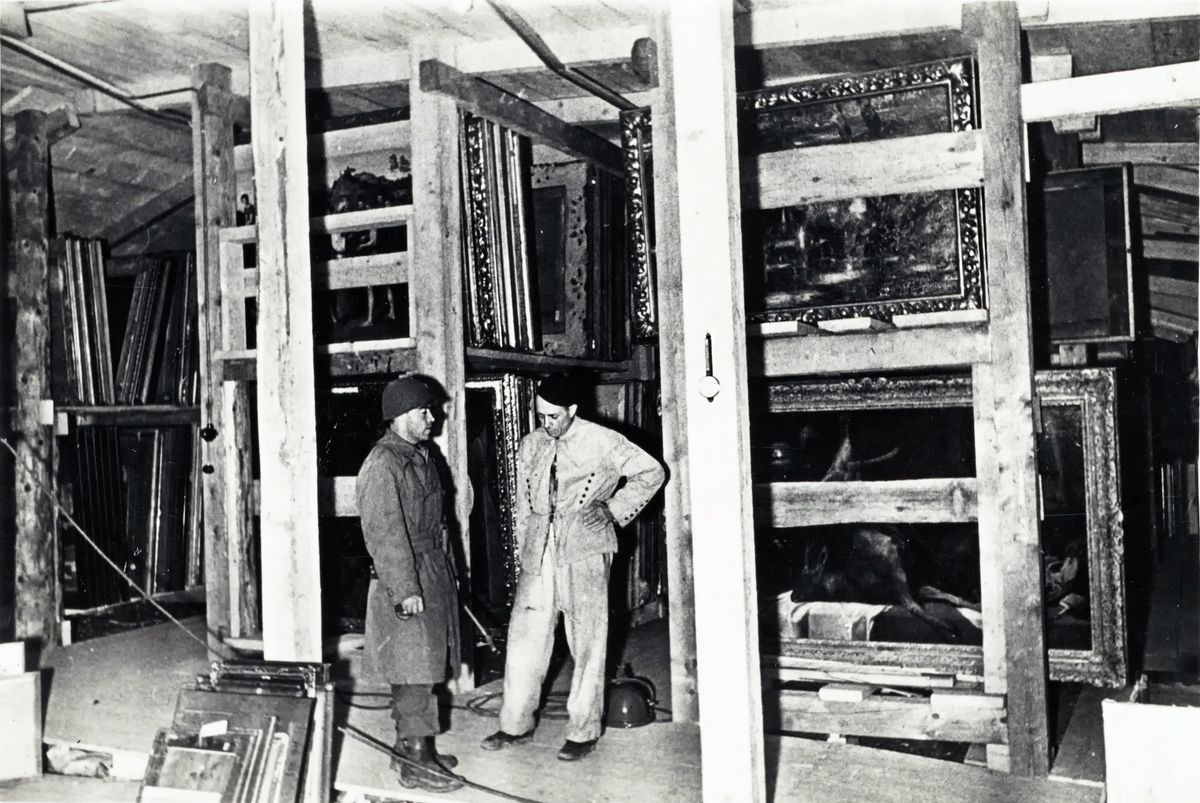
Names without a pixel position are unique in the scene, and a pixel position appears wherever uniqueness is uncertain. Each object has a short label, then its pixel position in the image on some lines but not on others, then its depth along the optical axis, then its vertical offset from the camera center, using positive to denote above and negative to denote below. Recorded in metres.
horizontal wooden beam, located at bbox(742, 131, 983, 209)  4.98 +1.09
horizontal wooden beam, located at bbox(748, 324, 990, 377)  4.96 +0.26
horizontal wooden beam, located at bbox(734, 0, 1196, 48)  5.12 +1.82
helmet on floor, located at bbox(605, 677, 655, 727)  5.47 -1.42
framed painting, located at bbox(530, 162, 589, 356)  7.63 +1.13
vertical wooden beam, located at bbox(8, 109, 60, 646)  7.30 +0.35
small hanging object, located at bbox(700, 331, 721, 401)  3.70 +0.10
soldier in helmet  4.91 -0.70
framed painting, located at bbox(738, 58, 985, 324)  5.10 +0.86
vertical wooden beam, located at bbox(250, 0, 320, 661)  4.72 +0.28
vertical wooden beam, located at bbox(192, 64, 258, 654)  7.14 +0.11
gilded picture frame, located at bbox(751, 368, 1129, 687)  5.50 -0.32
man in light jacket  5.27 -0.60
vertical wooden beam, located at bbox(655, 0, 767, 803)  3.72 +0.01
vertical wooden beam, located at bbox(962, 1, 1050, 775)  4.82 -0.03
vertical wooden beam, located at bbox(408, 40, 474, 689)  5.92 +0.83
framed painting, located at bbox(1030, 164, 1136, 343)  6.01 +0.80
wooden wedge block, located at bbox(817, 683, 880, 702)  5.28 -1.35
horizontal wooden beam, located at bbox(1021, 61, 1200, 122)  4.43 +1.26
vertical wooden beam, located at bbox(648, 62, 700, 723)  5.31 -0.07
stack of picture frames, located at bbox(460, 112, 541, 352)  6.26 +1.06
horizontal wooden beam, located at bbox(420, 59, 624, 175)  5.89 +1.76
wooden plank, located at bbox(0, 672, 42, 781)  5.27 -1.38
